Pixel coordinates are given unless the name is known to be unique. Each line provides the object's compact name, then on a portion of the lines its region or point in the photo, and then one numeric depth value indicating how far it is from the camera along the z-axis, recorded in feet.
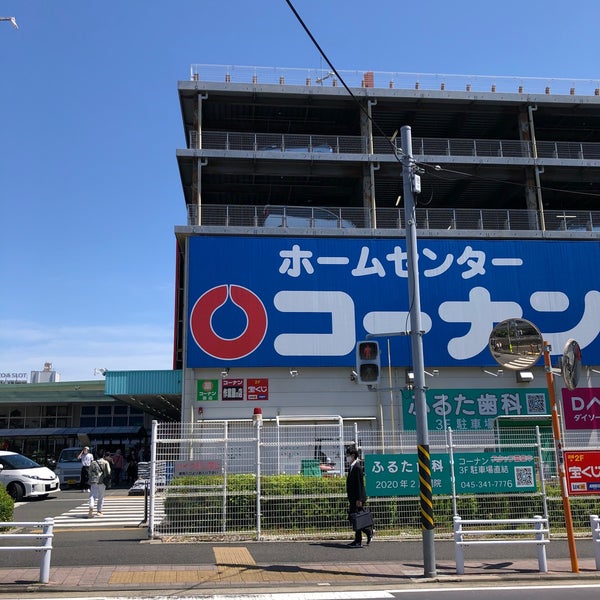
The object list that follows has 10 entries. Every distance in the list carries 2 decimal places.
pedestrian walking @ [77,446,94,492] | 83.23
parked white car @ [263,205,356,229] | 87.97
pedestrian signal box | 35.73
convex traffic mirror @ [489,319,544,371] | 49.67
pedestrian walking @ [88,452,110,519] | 55.67
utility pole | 32.35
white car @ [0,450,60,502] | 74.23
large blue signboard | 81.51
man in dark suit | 39.96
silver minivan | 99.86
